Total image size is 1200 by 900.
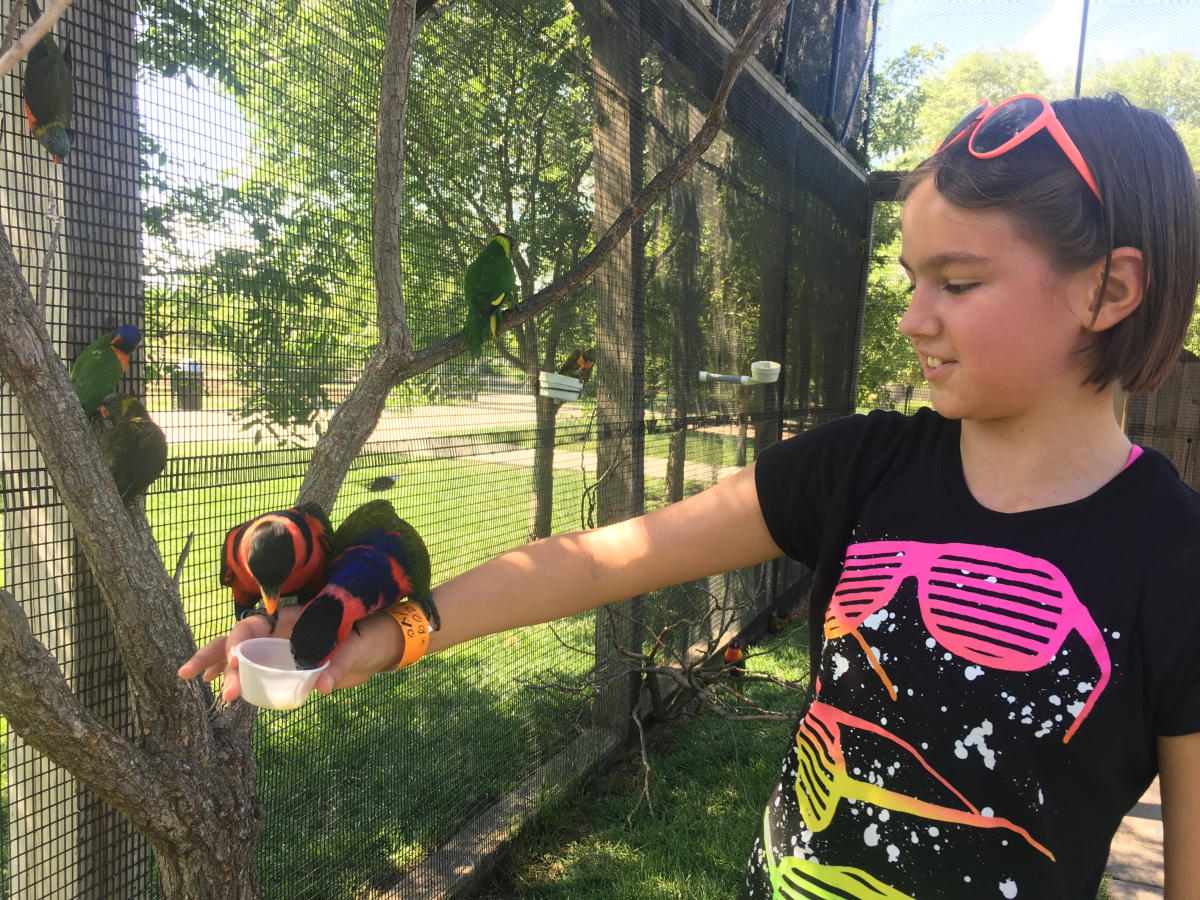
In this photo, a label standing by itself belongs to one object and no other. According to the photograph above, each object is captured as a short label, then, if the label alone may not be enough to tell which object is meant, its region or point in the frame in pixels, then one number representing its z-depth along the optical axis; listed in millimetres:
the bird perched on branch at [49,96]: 1236
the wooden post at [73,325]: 1338
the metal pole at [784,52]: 4145
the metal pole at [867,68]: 5645
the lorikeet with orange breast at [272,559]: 926
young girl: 746
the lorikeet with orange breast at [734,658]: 3454
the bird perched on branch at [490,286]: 1999
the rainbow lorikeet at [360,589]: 716
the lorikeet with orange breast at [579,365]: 2695
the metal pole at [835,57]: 5173
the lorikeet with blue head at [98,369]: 1341
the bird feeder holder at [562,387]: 2369
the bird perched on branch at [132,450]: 1343
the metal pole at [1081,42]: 4973
